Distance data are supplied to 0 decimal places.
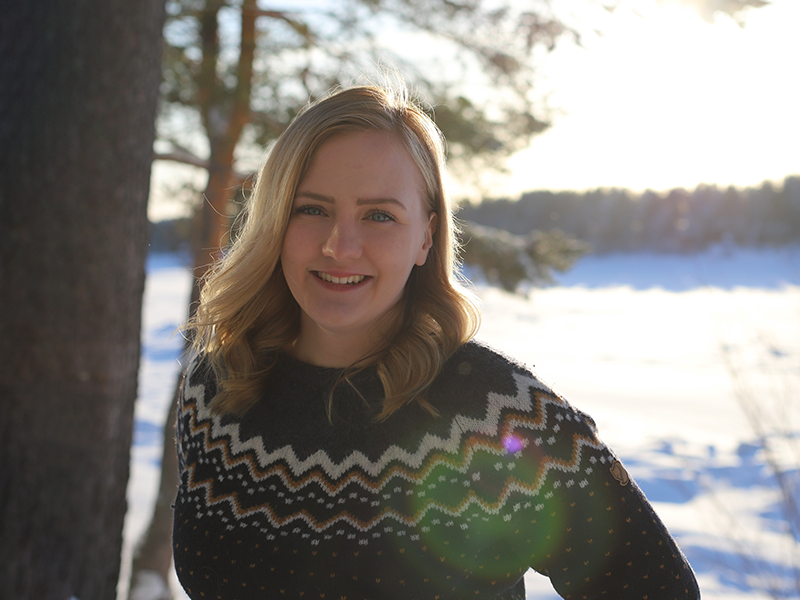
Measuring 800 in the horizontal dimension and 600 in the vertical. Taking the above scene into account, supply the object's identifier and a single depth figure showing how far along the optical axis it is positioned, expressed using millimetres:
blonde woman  867
